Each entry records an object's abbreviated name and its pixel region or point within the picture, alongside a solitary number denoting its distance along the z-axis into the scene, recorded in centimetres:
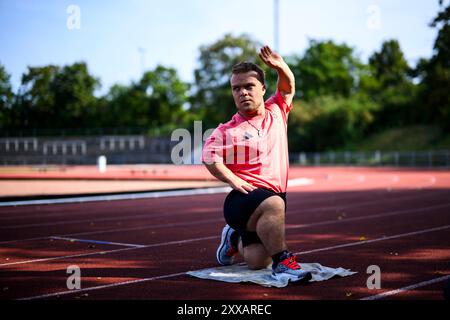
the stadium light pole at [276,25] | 3541
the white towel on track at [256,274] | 591
